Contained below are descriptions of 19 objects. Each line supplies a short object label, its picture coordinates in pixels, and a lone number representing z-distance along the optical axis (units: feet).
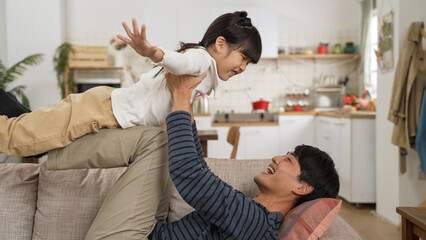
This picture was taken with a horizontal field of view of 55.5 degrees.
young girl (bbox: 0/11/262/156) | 4.33
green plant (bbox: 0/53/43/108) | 15.67
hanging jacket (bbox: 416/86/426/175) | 9.42
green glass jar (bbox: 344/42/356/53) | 18.75
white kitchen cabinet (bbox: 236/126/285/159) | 17.43
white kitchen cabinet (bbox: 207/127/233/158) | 17.35
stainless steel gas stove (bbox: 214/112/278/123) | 18.02
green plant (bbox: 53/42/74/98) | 17.47
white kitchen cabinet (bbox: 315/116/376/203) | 13.05
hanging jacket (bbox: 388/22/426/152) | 9.91
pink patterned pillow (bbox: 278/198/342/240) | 4.20
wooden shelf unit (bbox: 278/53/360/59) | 18.60
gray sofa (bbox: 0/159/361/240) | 5.29
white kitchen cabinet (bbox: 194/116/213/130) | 17.33
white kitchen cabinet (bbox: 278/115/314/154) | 17.26
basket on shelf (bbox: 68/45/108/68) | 17.60
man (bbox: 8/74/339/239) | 3.98
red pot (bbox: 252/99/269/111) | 18.41
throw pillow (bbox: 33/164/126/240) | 5.27
